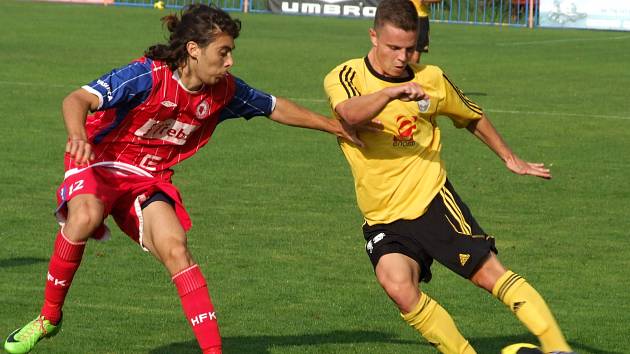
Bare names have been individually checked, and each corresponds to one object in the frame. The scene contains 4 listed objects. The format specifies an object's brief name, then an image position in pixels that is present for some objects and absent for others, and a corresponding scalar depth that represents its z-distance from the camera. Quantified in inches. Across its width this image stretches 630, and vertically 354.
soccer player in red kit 555.2
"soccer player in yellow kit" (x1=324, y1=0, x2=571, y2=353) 544.7
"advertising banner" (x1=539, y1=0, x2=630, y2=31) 2997.0
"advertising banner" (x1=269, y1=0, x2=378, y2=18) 3257.9
